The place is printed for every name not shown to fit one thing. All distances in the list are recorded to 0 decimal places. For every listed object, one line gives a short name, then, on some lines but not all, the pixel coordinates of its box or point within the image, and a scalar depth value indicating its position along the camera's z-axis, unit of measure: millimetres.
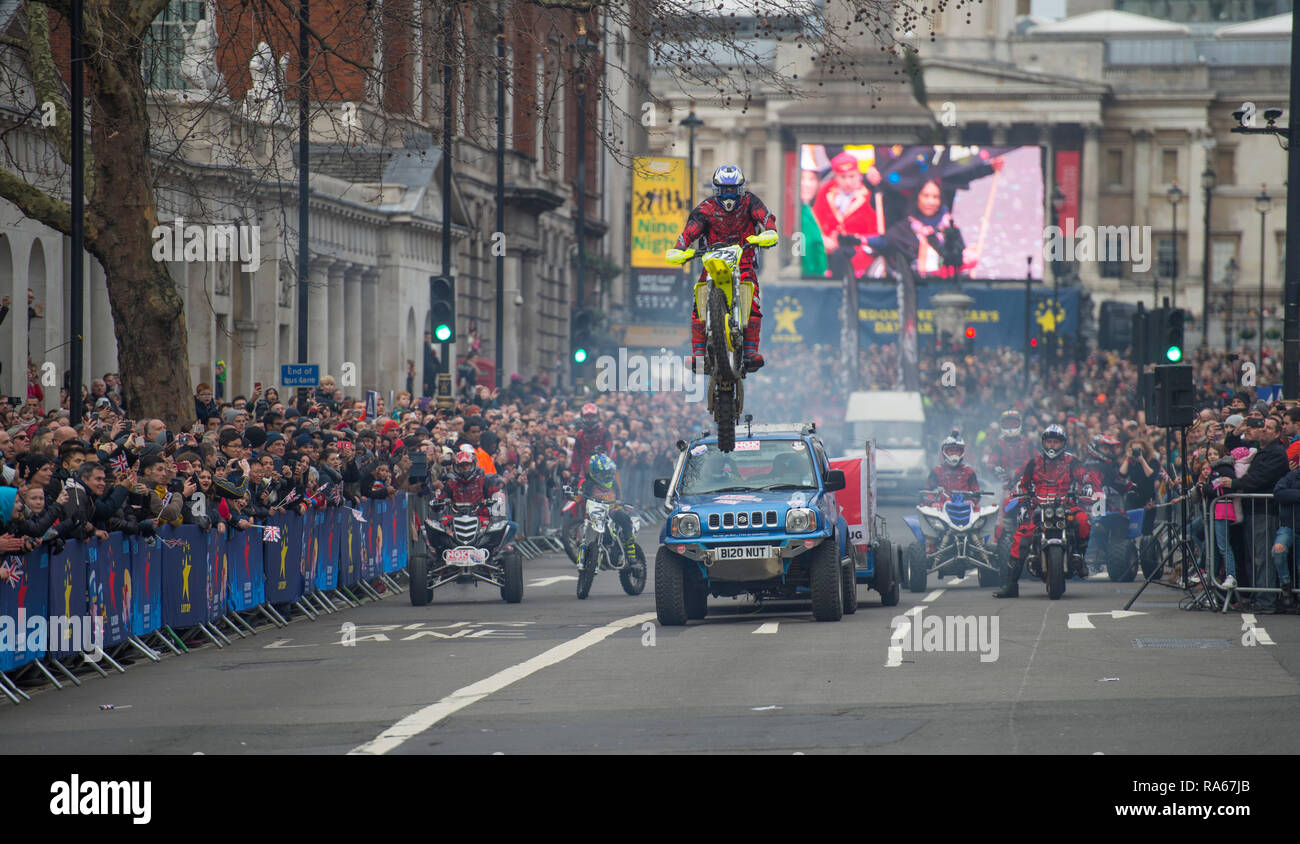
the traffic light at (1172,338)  27422
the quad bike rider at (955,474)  26031
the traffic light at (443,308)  34094
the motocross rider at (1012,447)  29875
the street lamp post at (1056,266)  72312
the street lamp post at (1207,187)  70750
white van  48844
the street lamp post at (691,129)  52912
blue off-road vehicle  20281
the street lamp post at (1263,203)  73331
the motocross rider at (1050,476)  24453
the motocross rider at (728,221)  17125
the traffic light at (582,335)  43406
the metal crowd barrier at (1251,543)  20969
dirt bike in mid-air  17094
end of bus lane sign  29672
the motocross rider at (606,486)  25344
